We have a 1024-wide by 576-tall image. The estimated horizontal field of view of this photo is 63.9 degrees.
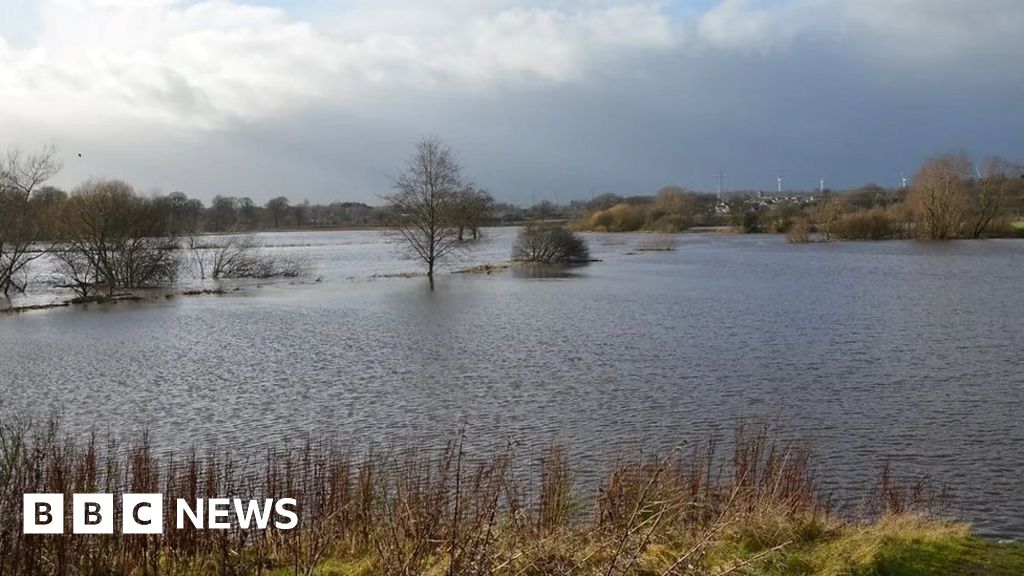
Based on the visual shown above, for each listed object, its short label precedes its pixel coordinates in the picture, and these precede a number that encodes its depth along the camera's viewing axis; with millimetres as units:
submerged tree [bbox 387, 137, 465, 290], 49438
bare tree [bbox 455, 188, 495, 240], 58019
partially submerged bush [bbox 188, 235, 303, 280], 51719
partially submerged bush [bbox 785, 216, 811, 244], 84438
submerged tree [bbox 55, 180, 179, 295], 41375
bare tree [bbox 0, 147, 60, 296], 39500
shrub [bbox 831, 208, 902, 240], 86312
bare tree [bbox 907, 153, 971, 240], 82062
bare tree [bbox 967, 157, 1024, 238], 85375
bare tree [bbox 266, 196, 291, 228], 165500
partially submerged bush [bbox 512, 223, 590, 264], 61188
